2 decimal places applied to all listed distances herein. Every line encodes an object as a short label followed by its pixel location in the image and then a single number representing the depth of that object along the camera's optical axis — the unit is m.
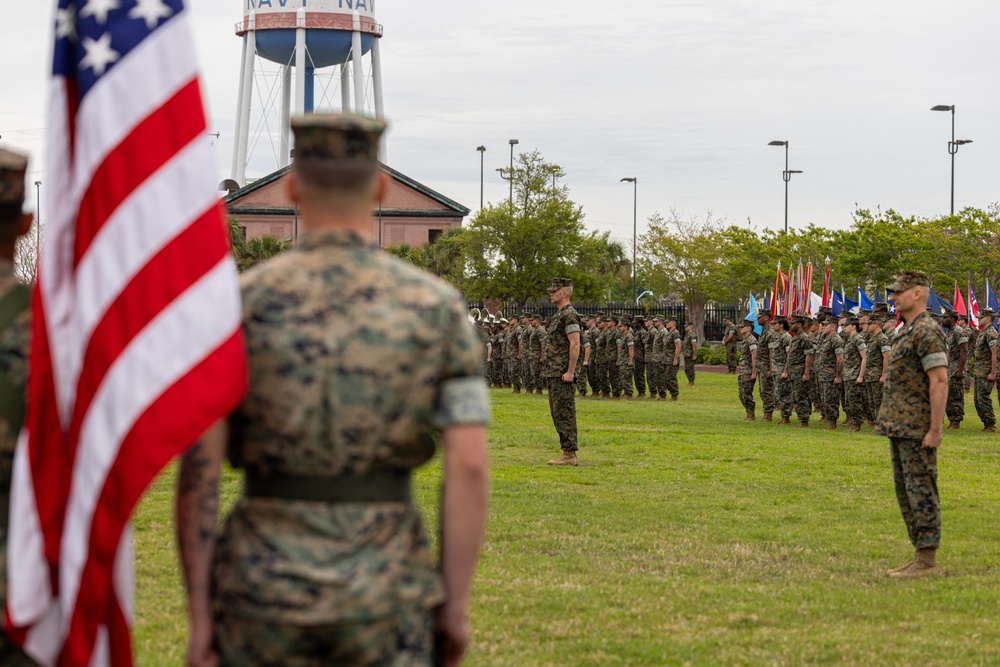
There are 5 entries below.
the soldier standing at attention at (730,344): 44.72
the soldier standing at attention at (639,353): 35.59
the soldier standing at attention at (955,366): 24.50
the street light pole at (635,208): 67.69
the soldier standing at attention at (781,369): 25.86
